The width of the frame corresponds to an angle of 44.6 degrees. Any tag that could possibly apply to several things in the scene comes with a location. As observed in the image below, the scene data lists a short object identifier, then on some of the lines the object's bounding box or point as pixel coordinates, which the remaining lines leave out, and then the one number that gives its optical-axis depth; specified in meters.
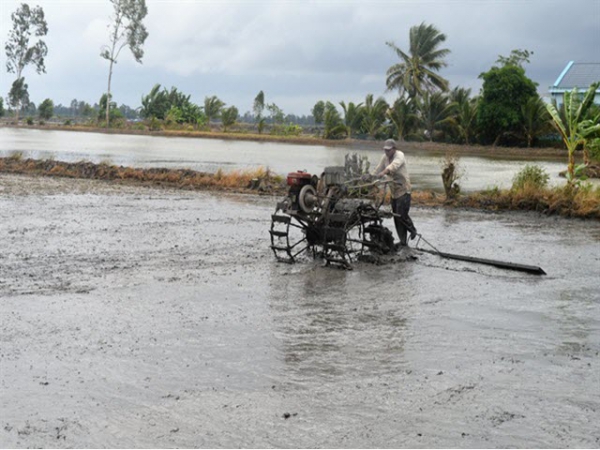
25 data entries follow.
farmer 11.93
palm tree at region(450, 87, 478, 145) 56.78
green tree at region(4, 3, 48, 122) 97.38
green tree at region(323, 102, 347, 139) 64.12
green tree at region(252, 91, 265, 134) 80.31
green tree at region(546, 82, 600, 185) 20.77
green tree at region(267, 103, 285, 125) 81.34
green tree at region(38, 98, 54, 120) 95.75
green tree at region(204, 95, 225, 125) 75.50
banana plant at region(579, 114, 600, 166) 20.02
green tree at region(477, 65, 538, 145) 52.38
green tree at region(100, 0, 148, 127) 90.31
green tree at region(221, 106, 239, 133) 74.38
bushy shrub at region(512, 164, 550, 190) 20.36
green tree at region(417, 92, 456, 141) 57.69
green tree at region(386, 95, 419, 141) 59.12
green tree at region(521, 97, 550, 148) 51.29
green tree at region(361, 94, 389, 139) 60.88
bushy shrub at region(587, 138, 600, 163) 31.16
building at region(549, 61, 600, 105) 53.84
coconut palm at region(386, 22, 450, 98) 63.97
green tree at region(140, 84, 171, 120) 78.31
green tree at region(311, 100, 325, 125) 79.94
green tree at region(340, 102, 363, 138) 62.64
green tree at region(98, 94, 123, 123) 87.19
